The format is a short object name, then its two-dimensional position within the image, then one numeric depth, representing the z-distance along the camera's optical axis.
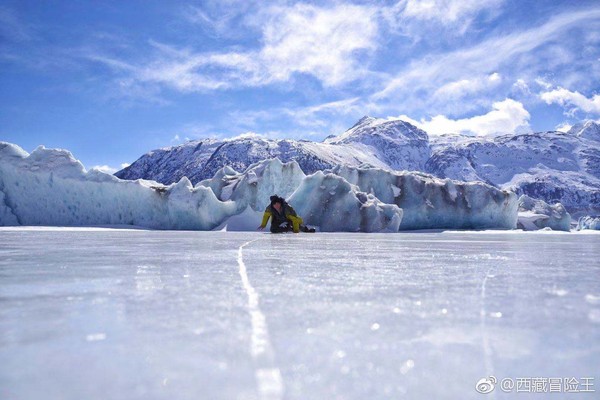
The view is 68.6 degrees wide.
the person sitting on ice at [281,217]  15.35
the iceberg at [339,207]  18.27
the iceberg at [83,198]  18.66
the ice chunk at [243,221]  19.83
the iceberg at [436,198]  22.56
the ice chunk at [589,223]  36.47
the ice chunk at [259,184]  21.20
